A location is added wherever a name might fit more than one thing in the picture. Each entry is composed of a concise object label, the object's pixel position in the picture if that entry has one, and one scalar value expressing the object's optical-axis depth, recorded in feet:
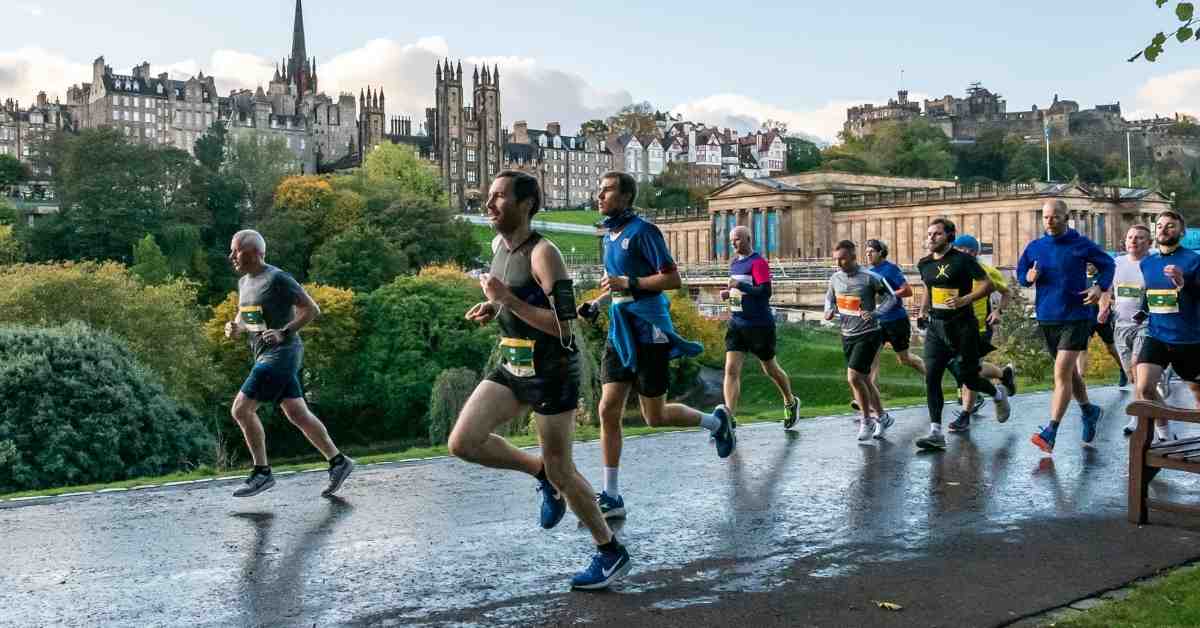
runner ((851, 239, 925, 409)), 51.57
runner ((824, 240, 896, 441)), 48.70
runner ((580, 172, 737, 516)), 32.37
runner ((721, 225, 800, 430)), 48.01
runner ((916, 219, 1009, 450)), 44.73
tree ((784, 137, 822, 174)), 627.17
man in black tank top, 23.71
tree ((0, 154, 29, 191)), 441.68
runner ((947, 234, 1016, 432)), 48.32
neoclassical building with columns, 332.19
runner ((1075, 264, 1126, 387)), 44.19
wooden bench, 29.81
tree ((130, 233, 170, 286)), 282.36
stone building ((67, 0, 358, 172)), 592.60
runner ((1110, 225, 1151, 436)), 45.50
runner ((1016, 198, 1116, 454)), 42.65
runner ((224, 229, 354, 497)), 36.42
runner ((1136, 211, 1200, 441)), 38.22
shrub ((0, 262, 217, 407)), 168.86
